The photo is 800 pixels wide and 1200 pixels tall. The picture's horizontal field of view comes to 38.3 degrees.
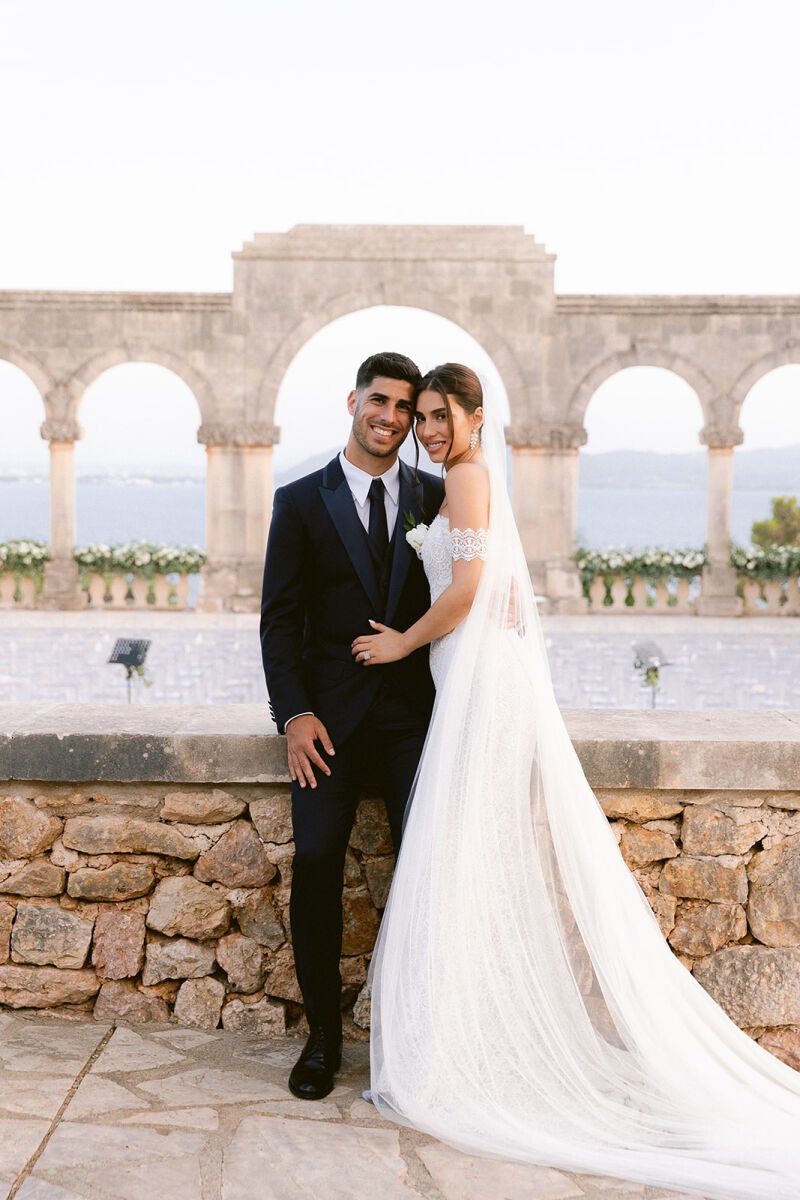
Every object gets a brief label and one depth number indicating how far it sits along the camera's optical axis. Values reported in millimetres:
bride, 2799
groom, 3217
